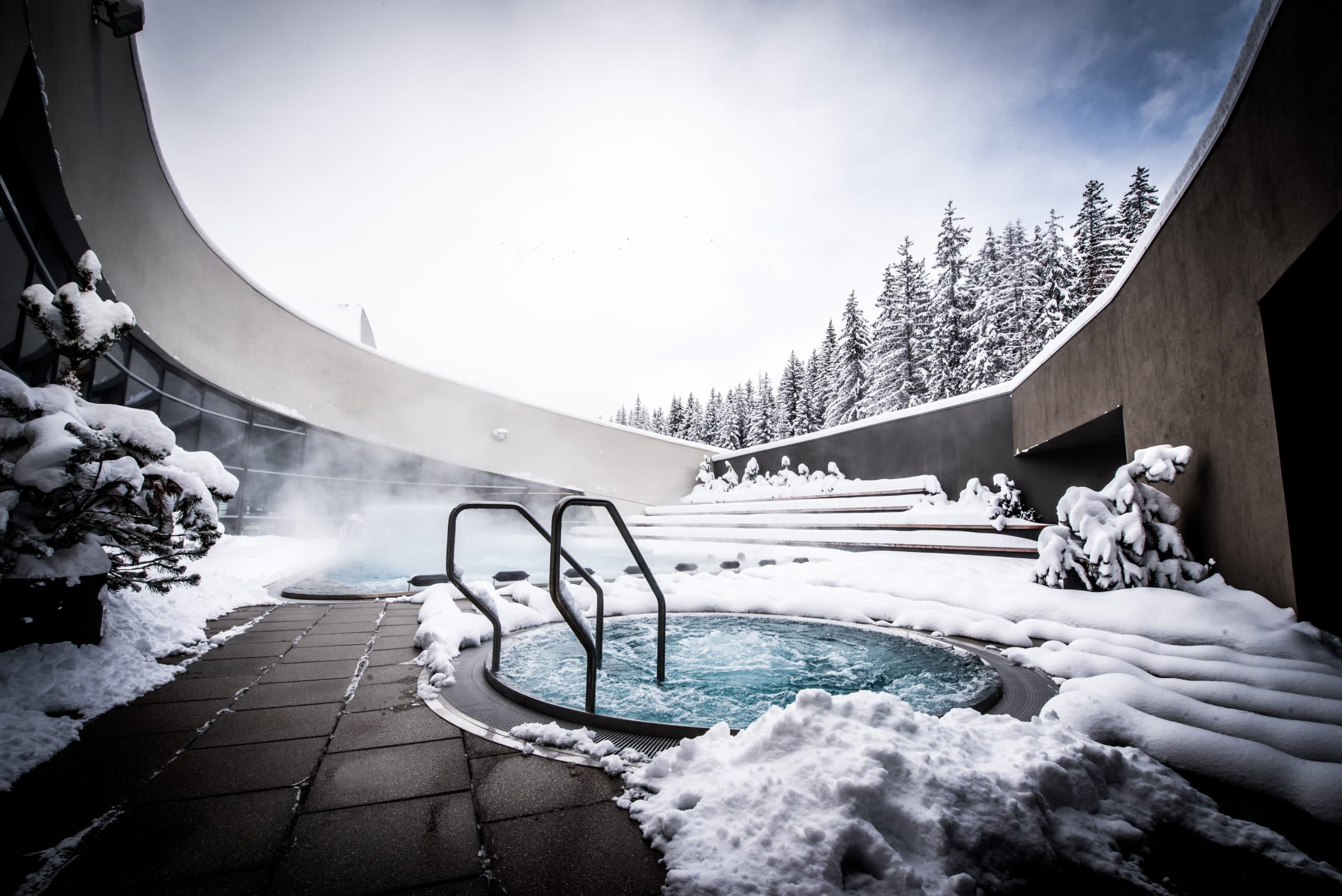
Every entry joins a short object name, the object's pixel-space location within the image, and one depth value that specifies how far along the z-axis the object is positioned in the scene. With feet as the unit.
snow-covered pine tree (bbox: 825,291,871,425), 72.38
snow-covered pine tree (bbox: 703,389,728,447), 106.01
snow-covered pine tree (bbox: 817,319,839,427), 79.25
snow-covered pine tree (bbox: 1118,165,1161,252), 59.06
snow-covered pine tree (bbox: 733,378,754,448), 101.14
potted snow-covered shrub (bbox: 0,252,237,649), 6.84
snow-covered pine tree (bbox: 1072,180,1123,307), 57.67
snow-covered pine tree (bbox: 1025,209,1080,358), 57.36
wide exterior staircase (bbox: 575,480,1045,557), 19.79
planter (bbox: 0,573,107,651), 6.93
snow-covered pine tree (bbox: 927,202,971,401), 62.18
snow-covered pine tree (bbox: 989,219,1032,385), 56.65
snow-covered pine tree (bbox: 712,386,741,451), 100.73
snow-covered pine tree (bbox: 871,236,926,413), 64.80
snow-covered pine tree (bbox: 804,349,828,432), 83.35
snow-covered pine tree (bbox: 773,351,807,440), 85.40
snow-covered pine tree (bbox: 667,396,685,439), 122.01
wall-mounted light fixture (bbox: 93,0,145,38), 12.28
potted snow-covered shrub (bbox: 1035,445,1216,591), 10.76
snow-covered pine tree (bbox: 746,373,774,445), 92.38
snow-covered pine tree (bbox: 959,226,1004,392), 57.31
